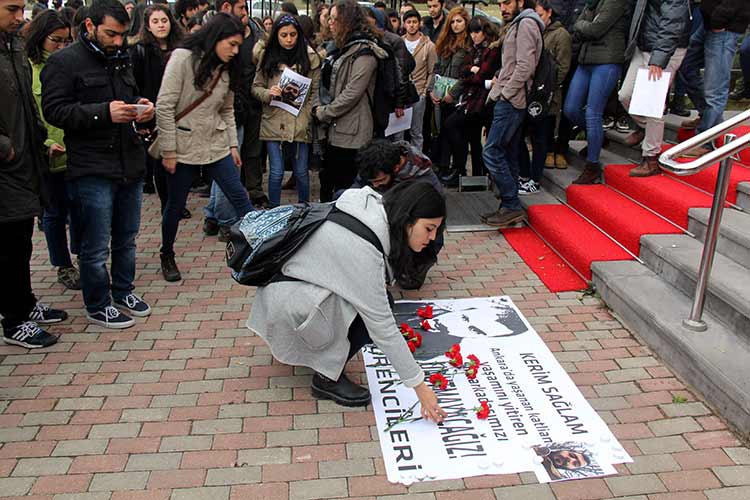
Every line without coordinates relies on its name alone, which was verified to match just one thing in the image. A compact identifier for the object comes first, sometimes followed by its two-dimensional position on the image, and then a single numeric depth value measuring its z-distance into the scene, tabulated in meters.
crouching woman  2.87
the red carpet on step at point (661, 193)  4.66
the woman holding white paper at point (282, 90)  5.39
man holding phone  3.60
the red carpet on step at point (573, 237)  4.73
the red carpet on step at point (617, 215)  4.67
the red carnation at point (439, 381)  3.46
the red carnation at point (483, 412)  3.16
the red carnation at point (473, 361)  3.60
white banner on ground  2.88
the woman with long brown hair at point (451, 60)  6.48
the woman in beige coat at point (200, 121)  4.35
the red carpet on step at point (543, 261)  4.72
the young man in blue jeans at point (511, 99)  5.15
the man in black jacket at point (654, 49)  4.82
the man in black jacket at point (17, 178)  3.44
